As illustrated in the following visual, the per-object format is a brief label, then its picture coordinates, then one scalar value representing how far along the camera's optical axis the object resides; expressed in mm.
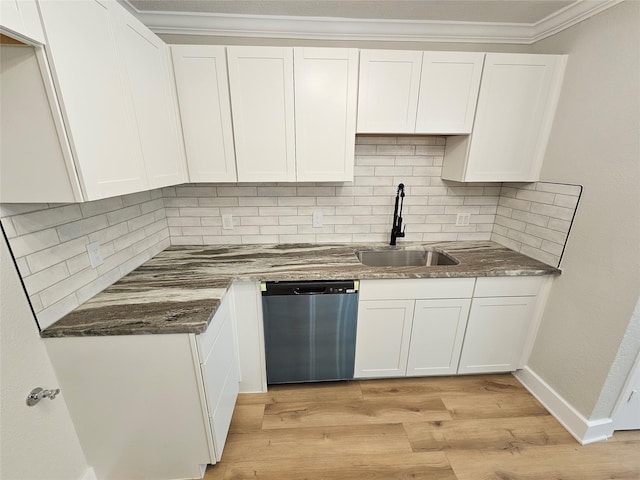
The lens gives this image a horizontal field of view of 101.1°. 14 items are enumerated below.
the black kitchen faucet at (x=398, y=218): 2049
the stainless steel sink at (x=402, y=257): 2145
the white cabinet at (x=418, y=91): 1650
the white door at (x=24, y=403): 943
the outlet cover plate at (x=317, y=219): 2164
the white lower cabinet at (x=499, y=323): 1760
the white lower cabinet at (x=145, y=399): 1132
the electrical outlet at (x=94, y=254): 1318
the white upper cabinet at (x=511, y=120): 1686
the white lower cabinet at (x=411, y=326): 1724
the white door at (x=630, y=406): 1475
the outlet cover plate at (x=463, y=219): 2244
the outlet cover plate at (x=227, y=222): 2113
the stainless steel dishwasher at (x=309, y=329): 1659
